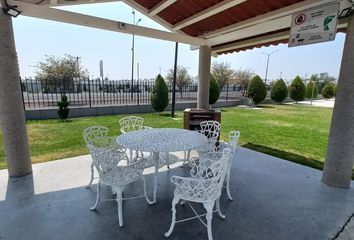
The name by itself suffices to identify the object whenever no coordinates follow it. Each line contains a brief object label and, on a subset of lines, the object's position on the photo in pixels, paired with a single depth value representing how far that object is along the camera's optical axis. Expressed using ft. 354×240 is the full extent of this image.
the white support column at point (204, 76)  17.07
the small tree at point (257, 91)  49.14
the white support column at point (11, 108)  9.71
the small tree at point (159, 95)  32.78
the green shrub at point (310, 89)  71.92
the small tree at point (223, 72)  95.35
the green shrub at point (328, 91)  72.46
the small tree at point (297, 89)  59.51
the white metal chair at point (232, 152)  8.82
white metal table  7.95
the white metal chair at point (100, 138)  9.67
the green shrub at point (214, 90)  40.68
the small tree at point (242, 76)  102.44
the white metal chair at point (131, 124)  13.89
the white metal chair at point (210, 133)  11.03
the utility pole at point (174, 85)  30.17
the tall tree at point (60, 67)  66.23
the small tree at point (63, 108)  26.08
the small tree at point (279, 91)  54.13
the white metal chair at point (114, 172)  7.29
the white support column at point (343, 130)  9.33
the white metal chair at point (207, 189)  6.33
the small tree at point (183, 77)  83.41
